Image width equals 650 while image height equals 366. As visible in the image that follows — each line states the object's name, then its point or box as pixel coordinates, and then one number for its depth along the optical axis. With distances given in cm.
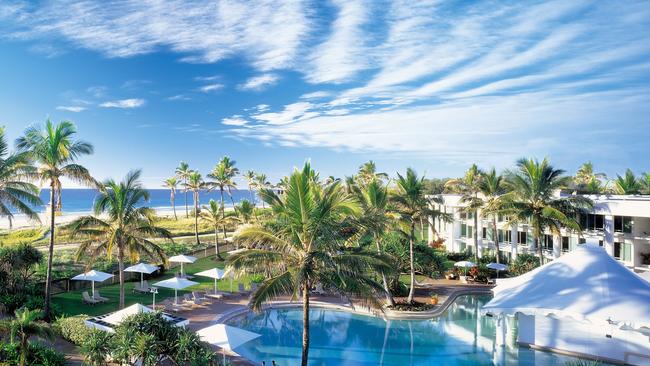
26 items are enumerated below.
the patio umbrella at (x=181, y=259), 2850
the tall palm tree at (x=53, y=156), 1905
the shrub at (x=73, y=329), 1611
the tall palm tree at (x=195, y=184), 5140
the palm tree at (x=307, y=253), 1234
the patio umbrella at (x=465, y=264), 3085
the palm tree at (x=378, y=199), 1622
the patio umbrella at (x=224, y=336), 1348
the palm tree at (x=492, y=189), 3538
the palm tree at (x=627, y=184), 3722
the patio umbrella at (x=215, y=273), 2494
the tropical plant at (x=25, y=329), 1271
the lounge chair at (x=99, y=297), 2334
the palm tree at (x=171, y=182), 7764
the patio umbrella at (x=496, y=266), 3031
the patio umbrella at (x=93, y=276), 2306
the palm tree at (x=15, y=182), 1942
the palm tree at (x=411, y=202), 2380
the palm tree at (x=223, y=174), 4966
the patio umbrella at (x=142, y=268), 2445
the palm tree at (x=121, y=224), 1969
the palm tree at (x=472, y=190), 3653
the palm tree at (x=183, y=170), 6531
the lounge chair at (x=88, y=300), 2280
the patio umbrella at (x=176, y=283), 2211
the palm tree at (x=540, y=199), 2756
